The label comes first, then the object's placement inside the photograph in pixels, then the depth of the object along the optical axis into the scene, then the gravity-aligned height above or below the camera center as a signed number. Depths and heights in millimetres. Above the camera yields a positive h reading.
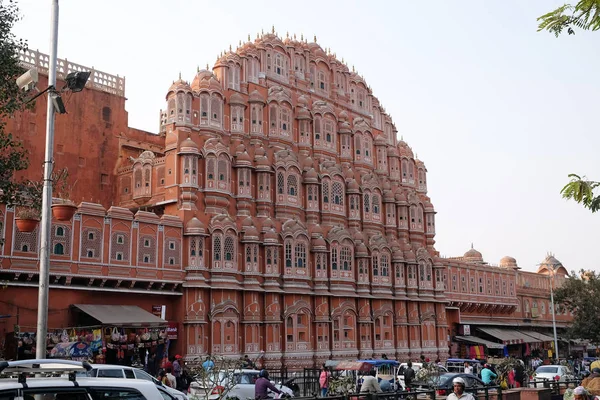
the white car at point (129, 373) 16453 -1230
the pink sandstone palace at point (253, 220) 31797 +6165
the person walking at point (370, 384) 18484 -1678
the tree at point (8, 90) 18500 +6692
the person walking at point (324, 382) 23875 -2054
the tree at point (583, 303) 51281 +1337
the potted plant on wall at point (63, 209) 17875 +3161
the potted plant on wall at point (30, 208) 18000 +3292
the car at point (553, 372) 29516 -2356
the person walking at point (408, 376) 25242 -2007
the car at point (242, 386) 20828 -1904
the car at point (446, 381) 21547 -1980
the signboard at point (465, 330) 54219 -679
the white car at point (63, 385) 7191 -639
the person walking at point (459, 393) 10445 -1111
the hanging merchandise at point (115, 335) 28500 -321
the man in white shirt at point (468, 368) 28112 -1979
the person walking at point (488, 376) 22922 -1866
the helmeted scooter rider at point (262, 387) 16859 -1560
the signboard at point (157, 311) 33250 +778
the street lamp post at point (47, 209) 13875 +2558
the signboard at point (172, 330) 33191 -180
